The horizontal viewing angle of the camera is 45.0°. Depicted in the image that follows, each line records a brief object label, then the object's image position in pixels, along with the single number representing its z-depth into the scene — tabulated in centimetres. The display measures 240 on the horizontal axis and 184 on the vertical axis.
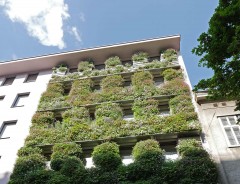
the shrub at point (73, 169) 1713
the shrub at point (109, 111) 2170
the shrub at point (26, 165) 1848
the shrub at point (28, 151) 1988
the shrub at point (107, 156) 1784
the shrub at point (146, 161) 1675
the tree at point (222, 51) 1221
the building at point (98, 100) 1983
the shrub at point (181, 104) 2045
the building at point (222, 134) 1631
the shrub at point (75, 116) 2167
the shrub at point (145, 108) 2117
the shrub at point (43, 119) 2244
